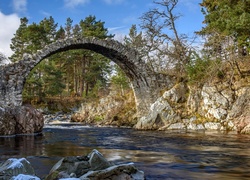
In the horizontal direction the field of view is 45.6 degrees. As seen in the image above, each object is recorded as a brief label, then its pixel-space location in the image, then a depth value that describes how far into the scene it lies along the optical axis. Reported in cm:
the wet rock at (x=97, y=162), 489
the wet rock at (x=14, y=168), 442
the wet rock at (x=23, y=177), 409
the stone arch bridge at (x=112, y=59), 1522
